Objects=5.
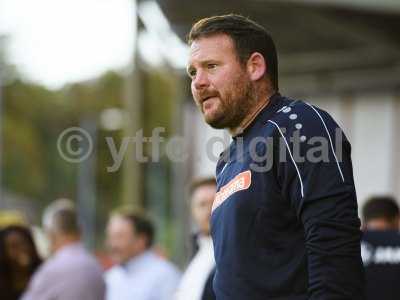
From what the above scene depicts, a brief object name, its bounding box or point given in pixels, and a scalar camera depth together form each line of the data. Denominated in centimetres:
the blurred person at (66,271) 1119
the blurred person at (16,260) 1259
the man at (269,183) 426
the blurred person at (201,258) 911
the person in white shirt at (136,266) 1137
